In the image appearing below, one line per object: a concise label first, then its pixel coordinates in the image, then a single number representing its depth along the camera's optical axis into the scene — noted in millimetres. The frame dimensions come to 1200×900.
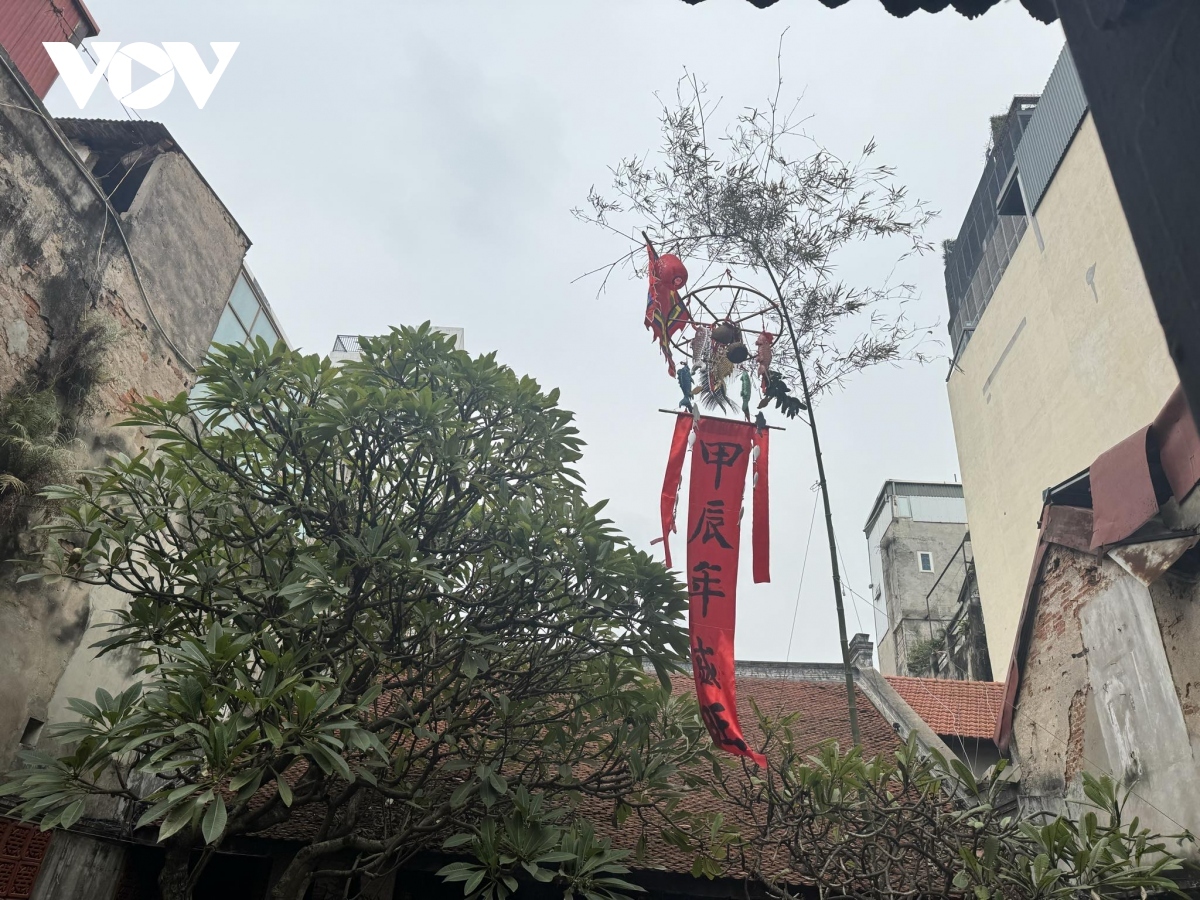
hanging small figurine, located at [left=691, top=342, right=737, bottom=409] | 5727
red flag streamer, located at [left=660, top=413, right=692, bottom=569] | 5598
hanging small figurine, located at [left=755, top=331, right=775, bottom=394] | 5738
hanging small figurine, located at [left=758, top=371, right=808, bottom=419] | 5449
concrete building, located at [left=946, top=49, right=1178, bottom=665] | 12398
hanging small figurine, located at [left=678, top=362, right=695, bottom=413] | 5723
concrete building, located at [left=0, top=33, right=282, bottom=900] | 7137
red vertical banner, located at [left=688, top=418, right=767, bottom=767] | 4867
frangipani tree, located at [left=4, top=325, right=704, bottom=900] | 5242
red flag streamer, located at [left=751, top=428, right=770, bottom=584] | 5270
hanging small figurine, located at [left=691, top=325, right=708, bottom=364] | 5851
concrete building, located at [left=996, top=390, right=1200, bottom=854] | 5488
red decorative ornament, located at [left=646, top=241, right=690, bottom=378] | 5848
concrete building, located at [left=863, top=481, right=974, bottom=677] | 21578
